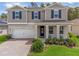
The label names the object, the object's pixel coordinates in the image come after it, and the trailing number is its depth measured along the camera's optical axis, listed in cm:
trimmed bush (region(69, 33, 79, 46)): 566
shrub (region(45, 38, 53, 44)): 596
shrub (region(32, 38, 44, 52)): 476
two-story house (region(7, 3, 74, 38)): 715
